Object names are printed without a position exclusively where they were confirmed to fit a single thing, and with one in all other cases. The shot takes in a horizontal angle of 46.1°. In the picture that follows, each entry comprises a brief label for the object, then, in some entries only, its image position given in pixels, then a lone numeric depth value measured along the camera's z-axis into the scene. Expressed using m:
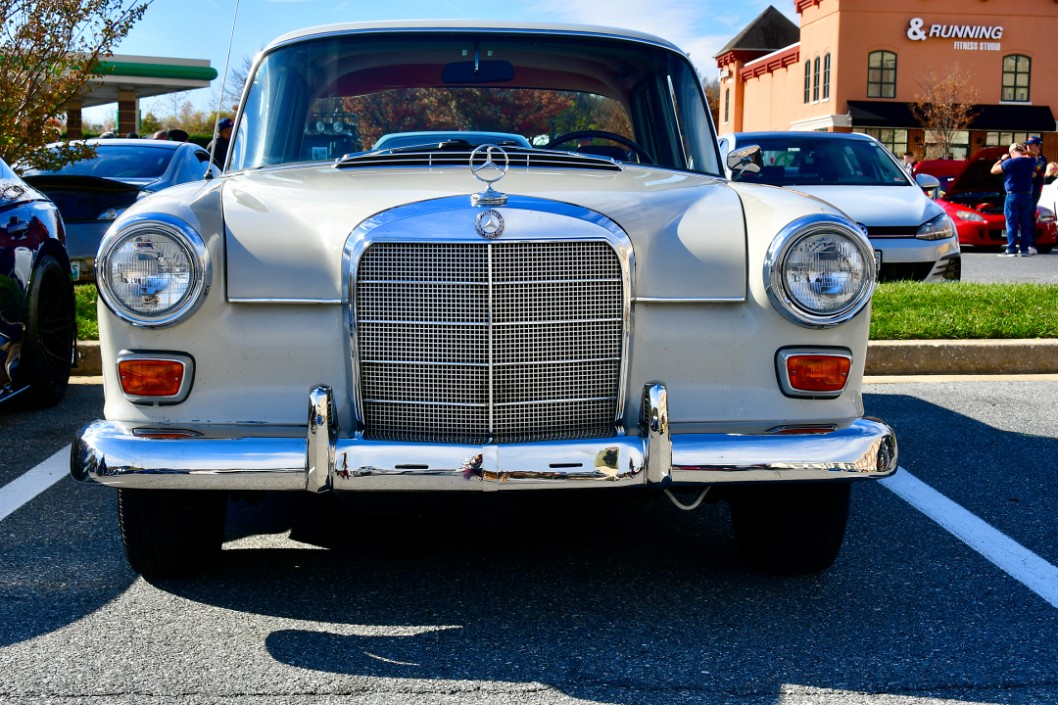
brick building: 47.84
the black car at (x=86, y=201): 9.34
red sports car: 18.97
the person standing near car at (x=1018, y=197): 17.00
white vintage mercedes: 3.19
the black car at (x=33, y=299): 5.83
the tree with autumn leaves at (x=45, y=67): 10.59
